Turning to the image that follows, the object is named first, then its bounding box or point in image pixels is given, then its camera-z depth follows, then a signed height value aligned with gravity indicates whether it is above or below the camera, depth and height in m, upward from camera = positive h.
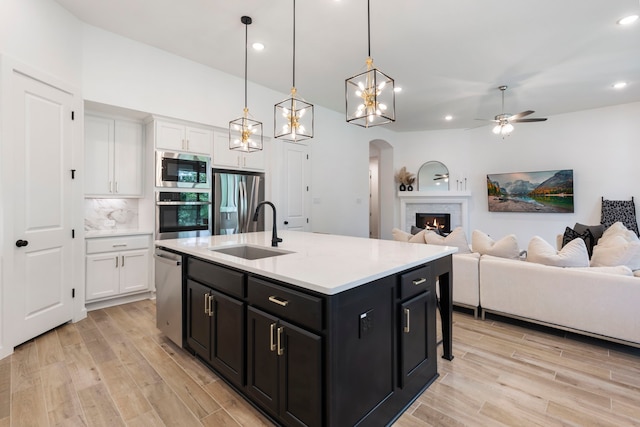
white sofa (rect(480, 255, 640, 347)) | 2.46 -0.75
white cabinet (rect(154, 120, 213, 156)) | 3.74 +0.99
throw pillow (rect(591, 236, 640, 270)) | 2.65 -0.38
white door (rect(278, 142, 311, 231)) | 5.14 +0.44
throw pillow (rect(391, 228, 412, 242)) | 3.77 -0.29
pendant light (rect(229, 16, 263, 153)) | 3.14 +0.83
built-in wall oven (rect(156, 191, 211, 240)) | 3.75 +0.00
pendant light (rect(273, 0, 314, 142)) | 2.69 +0.82
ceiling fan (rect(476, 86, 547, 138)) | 4.75 +1.47
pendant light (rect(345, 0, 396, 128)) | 2.06 +0.79
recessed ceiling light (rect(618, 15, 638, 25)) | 3.04 +1.96
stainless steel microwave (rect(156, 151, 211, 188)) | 3.74 +0.56
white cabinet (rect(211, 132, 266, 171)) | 4.27 +0.83
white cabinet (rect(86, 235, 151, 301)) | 3.40 -0.62
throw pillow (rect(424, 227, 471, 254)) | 3.35 -0.30
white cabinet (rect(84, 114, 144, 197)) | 3.59 +0.70
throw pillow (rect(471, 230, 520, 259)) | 3.11 -0.36
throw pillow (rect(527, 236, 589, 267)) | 2.72 -0.39
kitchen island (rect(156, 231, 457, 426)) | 1.36 -0.61
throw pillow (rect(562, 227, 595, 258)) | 3.92 -0.33
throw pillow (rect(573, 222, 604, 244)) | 4.20 -0.25
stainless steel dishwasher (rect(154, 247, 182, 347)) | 2.42 -0.67
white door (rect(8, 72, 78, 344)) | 2.55 +0.05
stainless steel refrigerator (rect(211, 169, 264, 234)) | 4.23 +0.20
